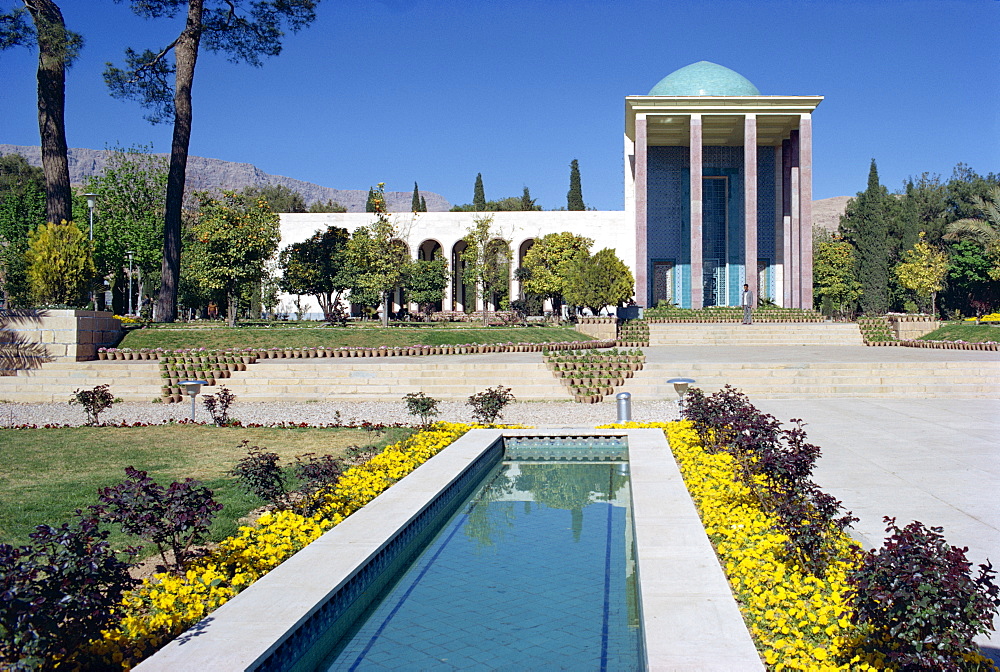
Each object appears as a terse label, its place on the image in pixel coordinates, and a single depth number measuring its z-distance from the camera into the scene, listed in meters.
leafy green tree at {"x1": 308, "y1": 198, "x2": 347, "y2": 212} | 57.30
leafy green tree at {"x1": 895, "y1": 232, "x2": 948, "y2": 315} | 39.72
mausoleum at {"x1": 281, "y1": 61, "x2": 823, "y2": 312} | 33.78
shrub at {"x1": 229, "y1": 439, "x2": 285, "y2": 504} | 6.45
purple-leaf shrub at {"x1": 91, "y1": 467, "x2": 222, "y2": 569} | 4.62
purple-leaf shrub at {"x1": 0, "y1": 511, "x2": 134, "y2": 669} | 2.95
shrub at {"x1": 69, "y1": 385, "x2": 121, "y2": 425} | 12.20
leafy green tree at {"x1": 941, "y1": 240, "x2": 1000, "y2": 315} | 41.81
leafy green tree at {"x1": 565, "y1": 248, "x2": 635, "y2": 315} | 27.69
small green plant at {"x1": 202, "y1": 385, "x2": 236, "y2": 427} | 12.05
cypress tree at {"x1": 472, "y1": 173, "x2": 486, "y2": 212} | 62.86
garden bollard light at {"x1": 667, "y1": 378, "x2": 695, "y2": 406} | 11.39
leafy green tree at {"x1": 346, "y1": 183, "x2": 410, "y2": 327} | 29.89
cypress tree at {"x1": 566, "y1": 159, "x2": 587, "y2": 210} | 60.02
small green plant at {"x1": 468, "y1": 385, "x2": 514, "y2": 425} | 11.66
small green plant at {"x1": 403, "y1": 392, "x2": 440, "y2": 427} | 11.38
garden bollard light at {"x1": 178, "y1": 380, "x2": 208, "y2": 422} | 12.27
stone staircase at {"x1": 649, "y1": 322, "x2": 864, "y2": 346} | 26.12
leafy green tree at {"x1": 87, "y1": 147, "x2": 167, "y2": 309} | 35.91
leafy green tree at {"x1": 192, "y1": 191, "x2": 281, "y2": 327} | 26.19
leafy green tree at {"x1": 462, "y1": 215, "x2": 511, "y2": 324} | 39.38
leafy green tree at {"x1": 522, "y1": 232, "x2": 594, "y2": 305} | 41.03
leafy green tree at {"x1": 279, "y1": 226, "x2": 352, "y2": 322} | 34.88
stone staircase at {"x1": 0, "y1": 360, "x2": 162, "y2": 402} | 15.87
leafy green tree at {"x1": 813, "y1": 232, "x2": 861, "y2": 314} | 43.72
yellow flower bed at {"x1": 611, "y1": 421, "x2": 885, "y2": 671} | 3.43
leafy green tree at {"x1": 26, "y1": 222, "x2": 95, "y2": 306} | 18.17
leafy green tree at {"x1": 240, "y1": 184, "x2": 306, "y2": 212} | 74.25
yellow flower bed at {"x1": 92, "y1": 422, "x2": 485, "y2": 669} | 3.70
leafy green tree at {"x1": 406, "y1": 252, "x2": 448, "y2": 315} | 42.88
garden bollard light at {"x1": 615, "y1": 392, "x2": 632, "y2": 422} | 11.80
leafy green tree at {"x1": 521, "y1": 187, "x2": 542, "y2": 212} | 69.81
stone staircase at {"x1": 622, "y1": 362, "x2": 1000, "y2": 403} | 14.74
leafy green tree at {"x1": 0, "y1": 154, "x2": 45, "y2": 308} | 19.16
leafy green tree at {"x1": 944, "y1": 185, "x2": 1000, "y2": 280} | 36.44
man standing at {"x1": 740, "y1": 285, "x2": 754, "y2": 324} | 28.56
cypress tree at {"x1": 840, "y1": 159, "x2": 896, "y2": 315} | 44.31
